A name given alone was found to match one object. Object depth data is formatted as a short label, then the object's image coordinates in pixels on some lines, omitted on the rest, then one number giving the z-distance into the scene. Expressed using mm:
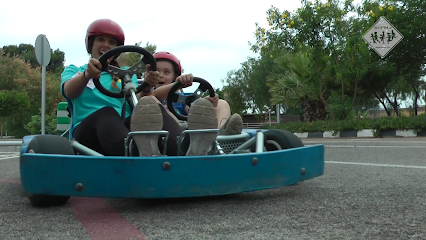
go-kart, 2018
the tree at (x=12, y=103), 26859
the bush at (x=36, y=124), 23341
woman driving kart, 2273
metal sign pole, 7460
